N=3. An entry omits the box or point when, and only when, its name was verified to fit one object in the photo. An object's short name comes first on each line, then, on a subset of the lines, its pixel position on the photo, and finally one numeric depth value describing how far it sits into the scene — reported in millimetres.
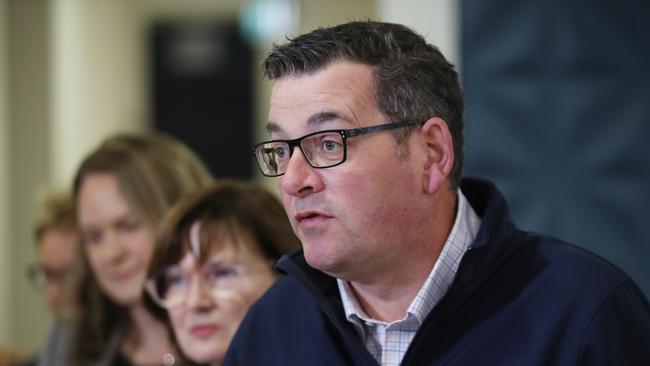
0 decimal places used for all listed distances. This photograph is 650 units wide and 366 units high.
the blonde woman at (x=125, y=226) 5543
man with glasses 3045
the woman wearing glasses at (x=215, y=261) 4406
